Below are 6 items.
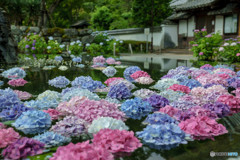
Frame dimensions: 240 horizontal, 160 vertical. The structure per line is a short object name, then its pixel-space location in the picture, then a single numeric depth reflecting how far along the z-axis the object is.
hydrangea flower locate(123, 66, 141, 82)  6.58
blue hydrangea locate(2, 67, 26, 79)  6.31
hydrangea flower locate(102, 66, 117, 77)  7.01
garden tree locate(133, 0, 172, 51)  19.79
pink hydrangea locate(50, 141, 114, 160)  1.93
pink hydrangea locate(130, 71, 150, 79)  6.09
